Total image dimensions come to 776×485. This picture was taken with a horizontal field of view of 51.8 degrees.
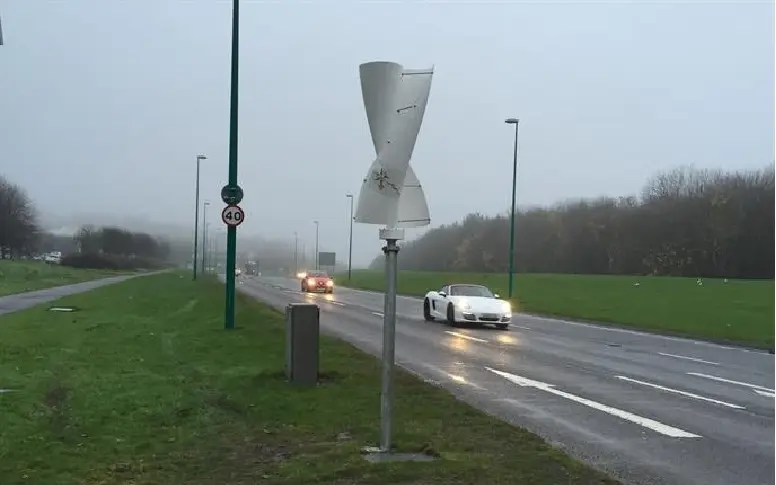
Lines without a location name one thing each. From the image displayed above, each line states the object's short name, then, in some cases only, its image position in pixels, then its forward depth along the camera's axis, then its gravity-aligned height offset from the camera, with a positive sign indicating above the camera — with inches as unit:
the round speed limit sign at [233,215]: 692.1 +35.4
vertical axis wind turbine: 233.6 +30.9
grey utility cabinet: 390.9 -41.3
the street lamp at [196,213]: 2353.7 +132.6
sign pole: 718.5 +109.5
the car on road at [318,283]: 2113.7 -66.8
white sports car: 911.7 -52.9
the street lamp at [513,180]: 1587.1 +162.2
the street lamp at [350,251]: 3238.2 +30.1
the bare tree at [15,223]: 3590.1 +132.2
